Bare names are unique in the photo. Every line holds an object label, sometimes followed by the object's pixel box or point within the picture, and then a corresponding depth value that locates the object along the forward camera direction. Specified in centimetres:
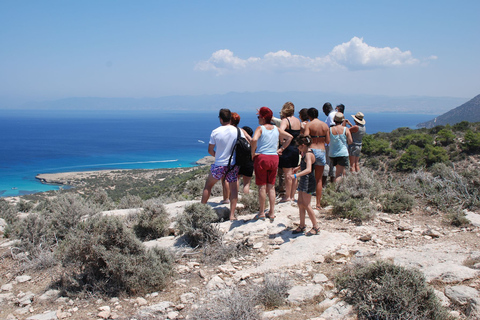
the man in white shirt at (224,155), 601
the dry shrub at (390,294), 325
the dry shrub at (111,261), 429
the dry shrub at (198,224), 555
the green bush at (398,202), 671
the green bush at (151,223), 646
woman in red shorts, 579
